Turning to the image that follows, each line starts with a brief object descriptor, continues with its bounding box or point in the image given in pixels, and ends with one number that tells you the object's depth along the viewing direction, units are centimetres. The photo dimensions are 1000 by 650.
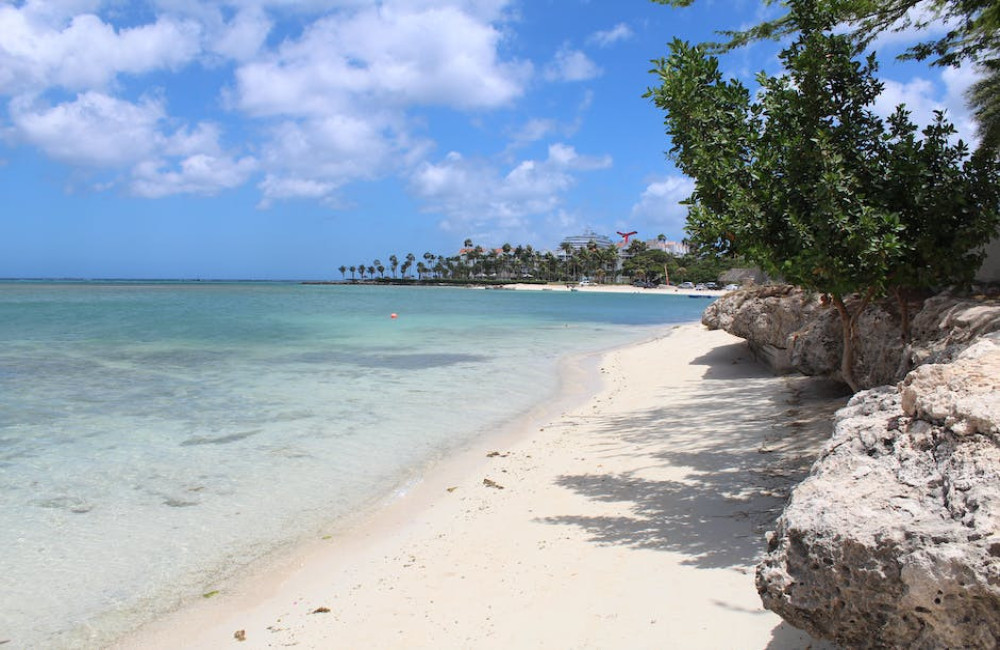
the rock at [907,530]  221
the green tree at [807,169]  457
